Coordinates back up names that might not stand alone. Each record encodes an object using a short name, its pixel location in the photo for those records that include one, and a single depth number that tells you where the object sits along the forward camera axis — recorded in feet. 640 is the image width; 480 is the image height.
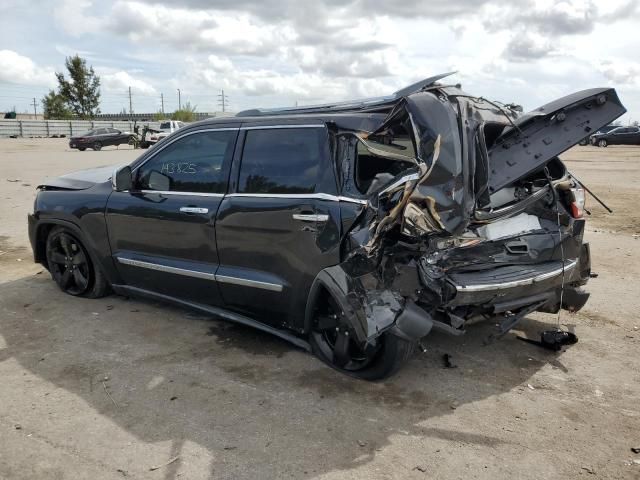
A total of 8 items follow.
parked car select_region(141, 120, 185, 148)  116.26
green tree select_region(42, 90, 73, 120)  205.16
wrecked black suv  10.63
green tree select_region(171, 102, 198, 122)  250.16
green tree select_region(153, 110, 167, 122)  258.78
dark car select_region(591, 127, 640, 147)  124.77
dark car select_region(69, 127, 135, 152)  110.22
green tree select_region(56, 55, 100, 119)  200.54
